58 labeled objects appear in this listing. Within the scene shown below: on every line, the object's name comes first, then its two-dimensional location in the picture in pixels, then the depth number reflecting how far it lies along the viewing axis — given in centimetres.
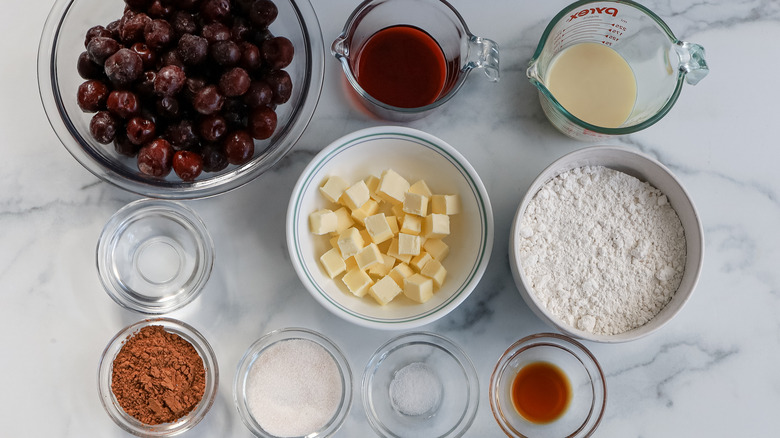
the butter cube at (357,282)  66
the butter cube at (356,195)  66
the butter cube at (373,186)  68
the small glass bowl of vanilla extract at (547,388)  69
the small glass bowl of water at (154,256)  69
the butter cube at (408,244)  66
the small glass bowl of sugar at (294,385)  68
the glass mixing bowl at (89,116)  63
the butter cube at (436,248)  67
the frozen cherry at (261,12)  62
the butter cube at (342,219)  67
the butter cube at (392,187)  66
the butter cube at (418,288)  65
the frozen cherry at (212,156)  62
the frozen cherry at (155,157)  61
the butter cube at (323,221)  66
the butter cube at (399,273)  67
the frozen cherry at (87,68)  62
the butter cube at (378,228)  66
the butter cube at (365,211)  67
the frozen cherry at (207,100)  60
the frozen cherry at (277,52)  62
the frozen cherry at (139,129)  61
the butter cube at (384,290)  66
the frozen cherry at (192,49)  60
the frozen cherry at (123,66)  59
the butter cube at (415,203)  66
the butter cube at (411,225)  66
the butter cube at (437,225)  66
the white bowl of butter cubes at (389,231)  65
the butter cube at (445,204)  66
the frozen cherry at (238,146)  62
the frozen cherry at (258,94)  61
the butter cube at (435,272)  66
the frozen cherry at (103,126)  61
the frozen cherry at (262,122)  62
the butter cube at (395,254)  67
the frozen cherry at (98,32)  62
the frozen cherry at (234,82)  60
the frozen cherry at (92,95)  61
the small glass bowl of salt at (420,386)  70
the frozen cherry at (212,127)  61
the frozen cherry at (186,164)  61
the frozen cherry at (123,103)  60
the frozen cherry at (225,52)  60
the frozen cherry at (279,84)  63
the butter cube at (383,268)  67
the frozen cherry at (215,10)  61
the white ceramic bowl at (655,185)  64
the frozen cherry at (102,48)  60
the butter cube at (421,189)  67
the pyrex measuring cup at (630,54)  66
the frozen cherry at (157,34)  60
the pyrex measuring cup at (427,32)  66
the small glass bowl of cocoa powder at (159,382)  67
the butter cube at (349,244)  66
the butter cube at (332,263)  66
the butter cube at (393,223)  67
